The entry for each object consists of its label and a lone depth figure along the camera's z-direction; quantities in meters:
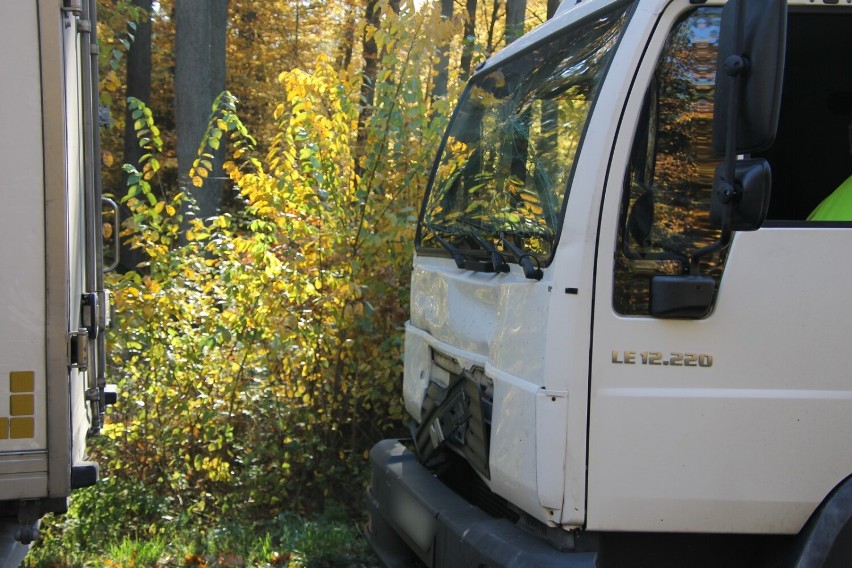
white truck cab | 2.99
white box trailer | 3.19
